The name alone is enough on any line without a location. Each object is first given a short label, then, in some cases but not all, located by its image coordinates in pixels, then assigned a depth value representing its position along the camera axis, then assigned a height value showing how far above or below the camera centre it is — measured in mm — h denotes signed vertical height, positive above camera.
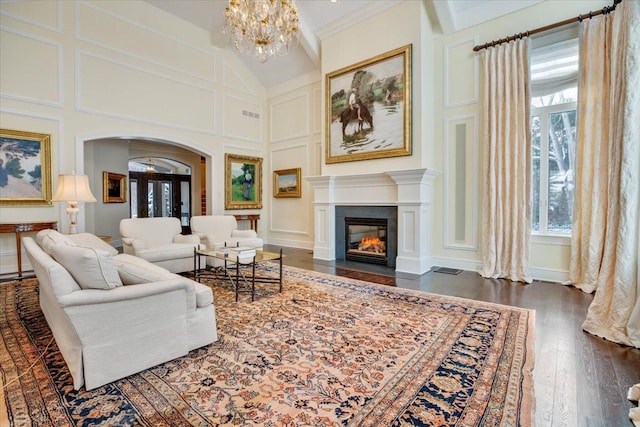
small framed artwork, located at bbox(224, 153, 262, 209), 7391 +672
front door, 9820 +450
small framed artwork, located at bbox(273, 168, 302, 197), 7488 +647
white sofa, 1849 -697
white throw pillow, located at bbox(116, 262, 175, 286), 2241 -484
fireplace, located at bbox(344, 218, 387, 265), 5527 -587
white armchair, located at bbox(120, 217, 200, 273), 4480 -527
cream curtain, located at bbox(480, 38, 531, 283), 4344 +640
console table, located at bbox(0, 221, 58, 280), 4293 -269
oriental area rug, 1650 -1090
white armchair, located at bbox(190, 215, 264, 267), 5203 -441
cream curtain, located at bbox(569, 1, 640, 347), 2523 +327
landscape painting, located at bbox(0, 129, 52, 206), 4621 +636
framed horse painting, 5082 +1785
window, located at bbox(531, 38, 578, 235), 4324 +1077
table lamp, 4328 +271
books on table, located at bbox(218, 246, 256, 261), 3877 -560
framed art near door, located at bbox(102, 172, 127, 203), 7183 +522
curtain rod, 3755 +2440
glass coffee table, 3854 -954
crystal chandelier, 3779 +2359
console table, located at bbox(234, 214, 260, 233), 7713 -254
